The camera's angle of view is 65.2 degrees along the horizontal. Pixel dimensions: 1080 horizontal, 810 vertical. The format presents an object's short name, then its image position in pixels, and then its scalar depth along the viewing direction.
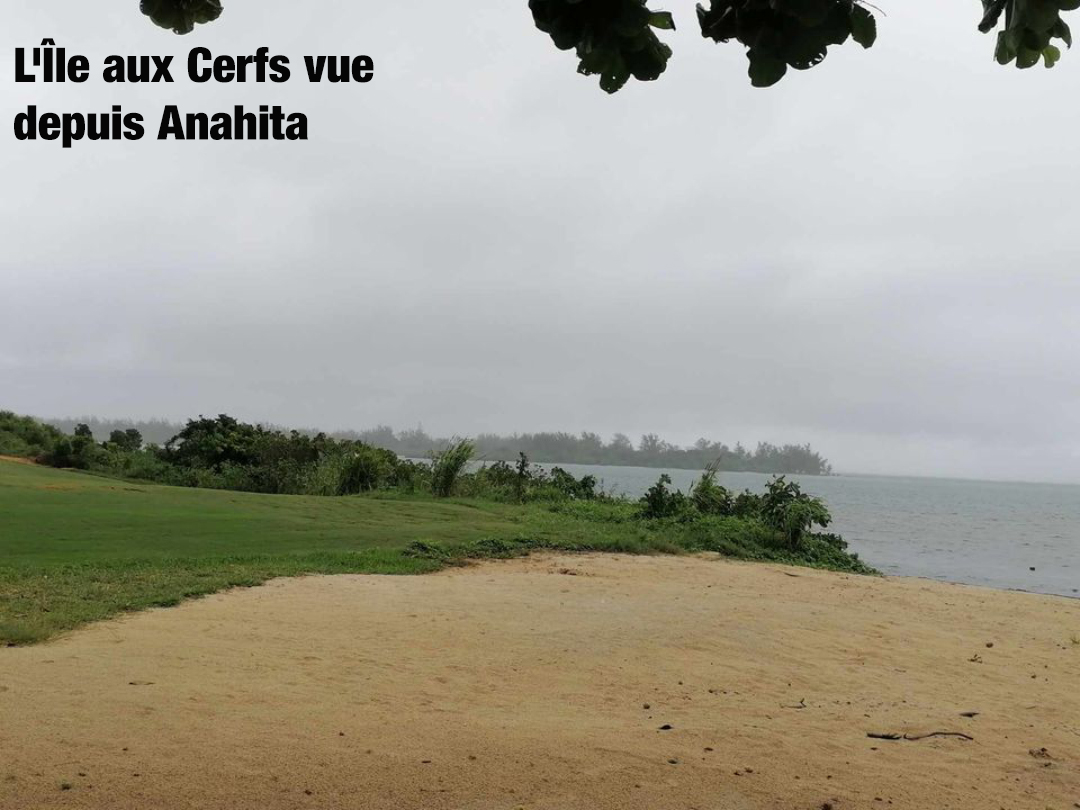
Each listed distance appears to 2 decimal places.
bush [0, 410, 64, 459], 29.75
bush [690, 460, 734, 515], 20.03
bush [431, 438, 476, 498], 22.34
